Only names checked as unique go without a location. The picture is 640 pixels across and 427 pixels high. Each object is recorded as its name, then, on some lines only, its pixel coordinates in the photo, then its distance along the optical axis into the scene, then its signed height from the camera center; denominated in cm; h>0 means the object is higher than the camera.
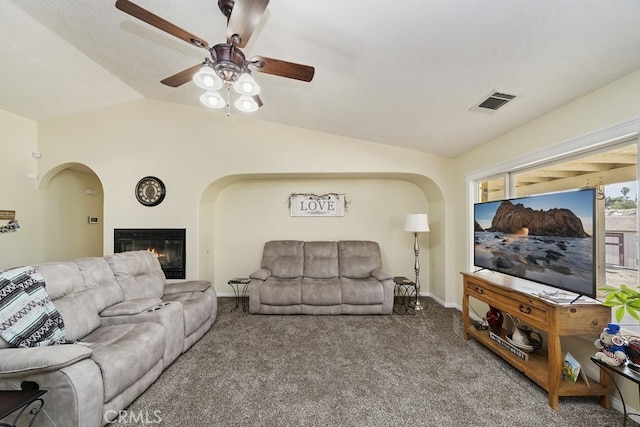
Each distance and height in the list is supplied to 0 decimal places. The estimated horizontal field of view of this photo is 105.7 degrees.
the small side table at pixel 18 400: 111 -91
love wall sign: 438 +16
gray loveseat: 340 -102
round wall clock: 385 +39
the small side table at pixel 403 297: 355 -144
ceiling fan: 135 +105
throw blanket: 148 -63
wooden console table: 169 -83
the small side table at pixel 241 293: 366 -141
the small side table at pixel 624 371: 133 -91
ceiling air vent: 207 +99
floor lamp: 358 -17
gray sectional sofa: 132 -91
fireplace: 383 -47
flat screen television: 169 -23
